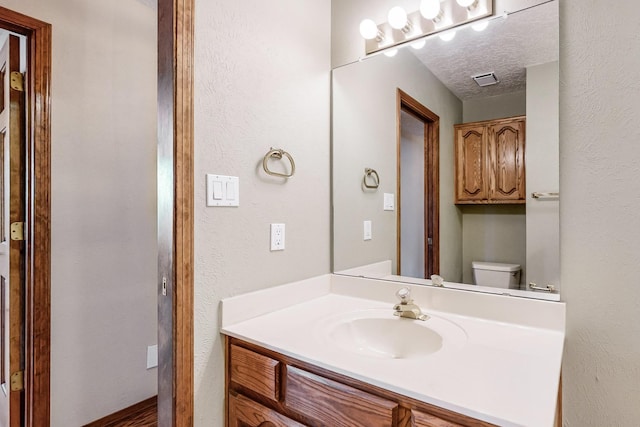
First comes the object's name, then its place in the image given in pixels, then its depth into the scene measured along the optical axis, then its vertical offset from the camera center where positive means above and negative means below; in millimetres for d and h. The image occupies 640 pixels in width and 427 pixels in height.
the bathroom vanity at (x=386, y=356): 710 -368
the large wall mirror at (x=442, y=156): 1128 +231
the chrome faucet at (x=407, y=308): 1200 -334
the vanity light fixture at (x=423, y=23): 1233 +732
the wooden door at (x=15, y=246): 1693 -166
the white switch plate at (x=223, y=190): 1094 +73
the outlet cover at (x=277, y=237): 1305 -92
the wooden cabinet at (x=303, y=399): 743 -460
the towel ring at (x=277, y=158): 1256 +206
